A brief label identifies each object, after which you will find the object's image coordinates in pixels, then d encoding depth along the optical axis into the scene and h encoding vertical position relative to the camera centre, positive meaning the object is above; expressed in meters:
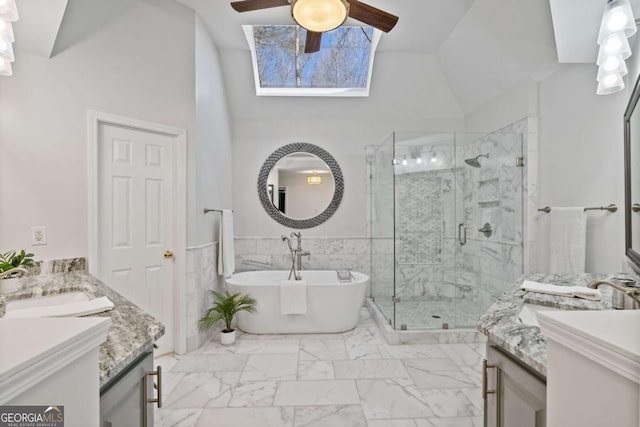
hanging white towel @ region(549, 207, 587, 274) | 2.29 -0.22
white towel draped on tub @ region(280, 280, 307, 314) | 3.12 -0.89
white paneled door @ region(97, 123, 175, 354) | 2.43 -0.06
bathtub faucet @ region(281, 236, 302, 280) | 3.63 -0.62
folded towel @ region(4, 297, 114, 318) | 1.15 -0.38
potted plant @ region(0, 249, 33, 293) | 1.62 -0.30
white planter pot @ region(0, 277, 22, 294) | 1.62 -0.40
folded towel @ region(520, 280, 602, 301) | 1.39 -0.37
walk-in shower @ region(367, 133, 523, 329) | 3.32 -0.15
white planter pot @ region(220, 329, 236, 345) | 2.94 -1.21
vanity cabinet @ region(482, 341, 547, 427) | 0.90 -0.59
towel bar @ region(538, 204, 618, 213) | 2.10 +0.03
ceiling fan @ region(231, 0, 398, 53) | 1.73 +1.15
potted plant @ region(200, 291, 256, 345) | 2.89 -0.97
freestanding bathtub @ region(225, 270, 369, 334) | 3.17 -1.03
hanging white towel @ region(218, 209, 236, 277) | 3.36 -0.41
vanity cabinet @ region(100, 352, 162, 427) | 0.89 -0.60
